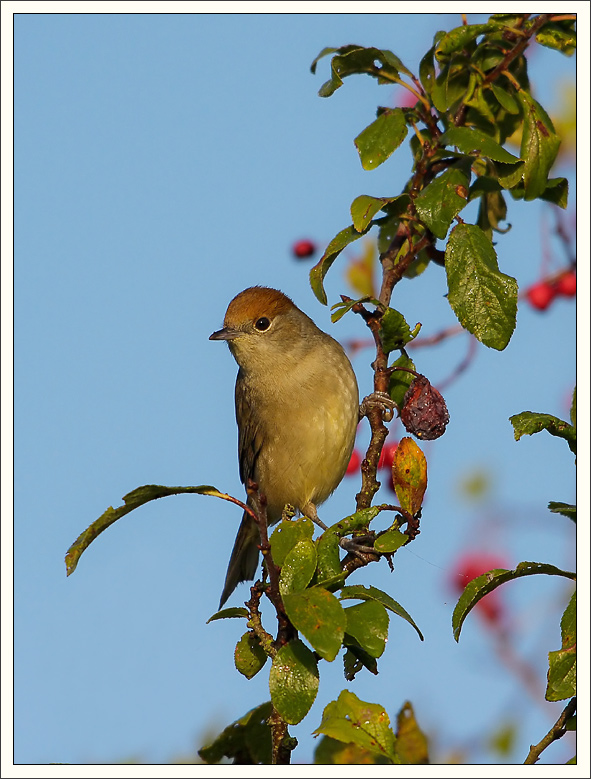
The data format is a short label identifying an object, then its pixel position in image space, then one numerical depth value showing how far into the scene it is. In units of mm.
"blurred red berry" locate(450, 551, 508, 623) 9492
